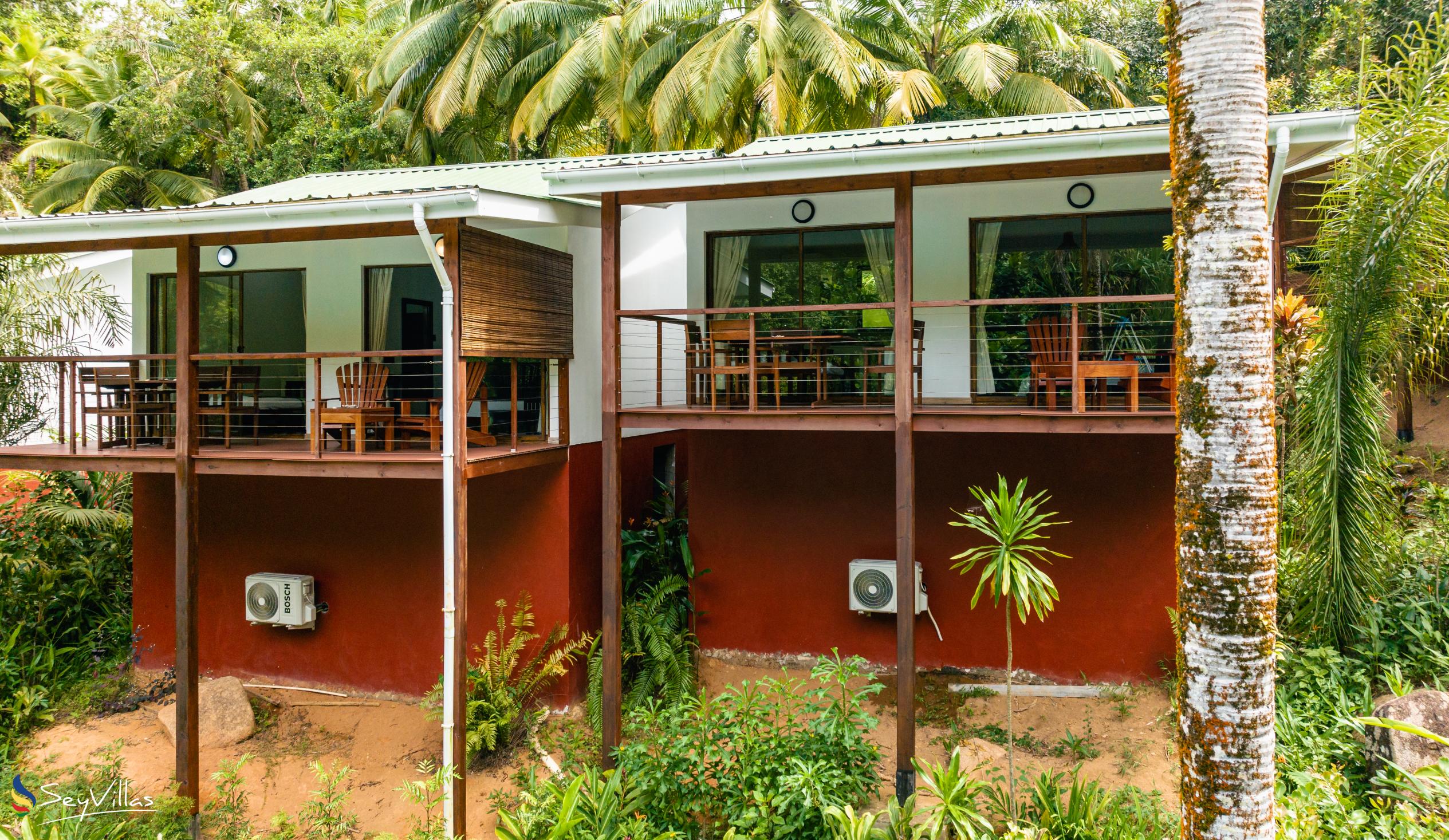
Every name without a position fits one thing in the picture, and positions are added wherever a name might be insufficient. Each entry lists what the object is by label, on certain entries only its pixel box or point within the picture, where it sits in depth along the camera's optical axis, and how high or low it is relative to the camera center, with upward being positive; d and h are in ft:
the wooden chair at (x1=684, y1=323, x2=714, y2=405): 29.89 +1.67
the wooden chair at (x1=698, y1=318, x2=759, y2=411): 25.49 +2.22
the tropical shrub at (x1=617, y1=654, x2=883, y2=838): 19.74 -7.77
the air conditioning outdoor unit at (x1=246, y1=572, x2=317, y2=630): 29.91 -5.88
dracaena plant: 19.47 -2.97
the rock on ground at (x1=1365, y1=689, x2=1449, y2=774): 18.74 -6.62
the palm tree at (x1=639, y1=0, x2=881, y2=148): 48.67 +19.07
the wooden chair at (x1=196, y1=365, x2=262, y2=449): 27.14 +0.87
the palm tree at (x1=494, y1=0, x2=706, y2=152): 53.93 +21.52
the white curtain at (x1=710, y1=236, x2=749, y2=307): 31.32 +5.26
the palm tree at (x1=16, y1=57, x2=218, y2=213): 66.28 +19.54
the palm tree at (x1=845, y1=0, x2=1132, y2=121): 54.49 +22.43
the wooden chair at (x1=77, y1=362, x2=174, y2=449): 26.58 +0.62
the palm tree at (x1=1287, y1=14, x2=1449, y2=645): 21.61 +2.26
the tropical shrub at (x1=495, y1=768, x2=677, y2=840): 20.06 -8.91
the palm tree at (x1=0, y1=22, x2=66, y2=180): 69.62 +28.11
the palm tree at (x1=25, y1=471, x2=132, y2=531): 35.88 -3.30
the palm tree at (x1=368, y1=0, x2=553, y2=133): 58.23 +23.60
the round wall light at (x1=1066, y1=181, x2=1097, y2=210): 27.66 +6.74
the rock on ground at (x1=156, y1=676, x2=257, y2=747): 28.22 -9.21
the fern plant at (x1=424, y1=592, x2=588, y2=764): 26.50 -7.78
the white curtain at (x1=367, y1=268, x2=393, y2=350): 30.94 +3.97
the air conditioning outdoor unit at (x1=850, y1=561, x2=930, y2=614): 28.17 -5.17
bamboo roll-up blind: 24.12 +3.48
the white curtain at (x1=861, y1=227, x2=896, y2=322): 30.07 +5.42
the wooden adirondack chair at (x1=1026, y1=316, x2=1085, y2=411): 24.04 +1.76
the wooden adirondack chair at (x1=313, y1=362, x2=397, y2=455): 25.43 +0.45
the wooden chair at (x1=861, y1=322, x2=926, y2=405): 26.34 +1.96
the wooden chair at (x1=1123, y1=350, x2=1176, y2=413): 24.18 +1.11
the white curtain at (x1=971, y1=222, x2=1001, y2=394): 28.60 +4.69
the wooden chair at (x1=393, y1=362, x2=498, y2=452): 26.32 +0.05
